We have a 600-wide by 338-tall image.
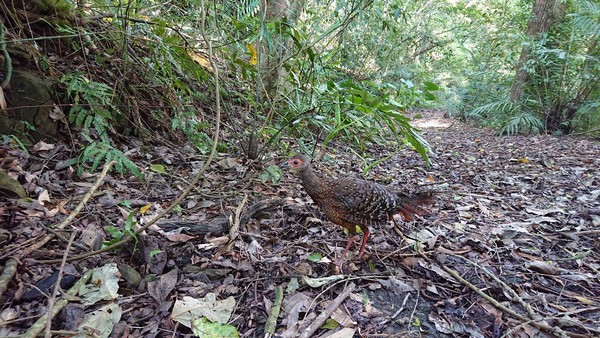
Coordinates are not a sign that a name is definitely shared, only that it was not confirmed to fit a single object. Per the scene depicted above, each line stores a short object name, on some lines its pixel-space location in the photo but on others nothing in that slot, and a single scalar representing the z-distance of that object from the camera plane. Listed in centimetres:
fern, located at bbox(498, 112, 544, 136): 824
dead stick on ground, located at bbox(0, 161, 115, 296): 168
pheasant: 238
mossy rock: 288
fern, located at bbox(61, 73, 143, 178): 281
